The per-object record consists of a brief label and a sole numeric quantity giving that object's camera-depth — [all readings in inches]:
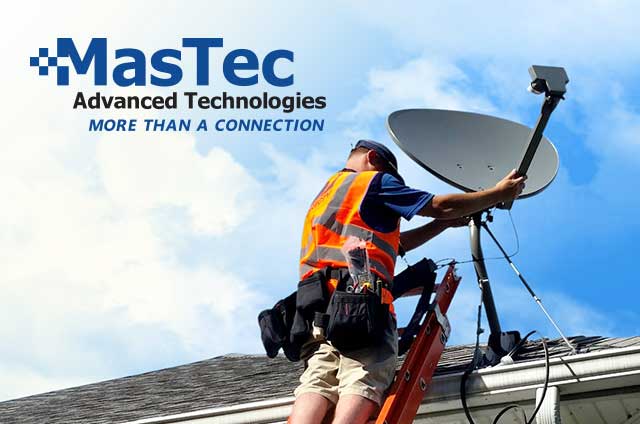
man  221.1
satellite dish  275.0
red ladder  221.9
